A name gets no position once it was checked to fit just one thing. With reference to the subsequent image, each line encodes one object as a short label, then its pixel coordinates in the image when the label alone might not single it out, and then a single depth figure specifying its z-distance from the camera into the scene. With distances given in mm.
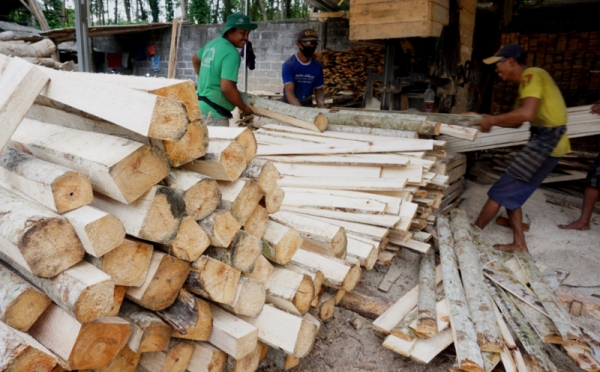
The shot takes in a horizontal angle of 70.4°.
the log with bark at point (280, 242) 2469
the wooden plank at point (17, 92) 1876
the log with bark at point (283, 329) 2314
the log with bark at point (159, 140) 1895
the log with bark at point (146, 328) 1954
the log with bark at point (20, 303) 1676
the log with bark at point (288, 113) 4664
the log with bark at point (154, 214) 1806
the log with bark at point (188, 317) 2055
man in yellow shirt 3998
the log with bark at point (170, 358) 2154
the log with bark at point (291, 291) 2412
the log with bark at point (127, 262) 1776
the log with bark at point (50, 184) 1656
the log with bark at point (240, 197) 2182
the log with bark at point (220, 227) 2055
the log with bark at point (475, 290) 2588
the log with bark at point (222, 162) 2117
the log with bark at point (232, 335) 2137
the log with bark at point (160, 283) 1927
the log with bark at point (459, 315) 2441
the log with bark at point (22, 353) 1563
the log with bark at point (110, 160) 1706
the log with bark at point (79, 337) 1708
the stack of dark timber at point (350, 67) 9656
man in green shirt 4387
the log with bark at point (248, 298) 2223
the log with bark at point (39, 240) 1559
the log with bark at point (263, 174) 2332
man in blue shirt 5539
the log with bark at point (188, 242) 1956
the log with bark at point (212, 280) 2066
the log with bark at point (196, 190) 1979
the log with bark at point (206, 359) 2229
